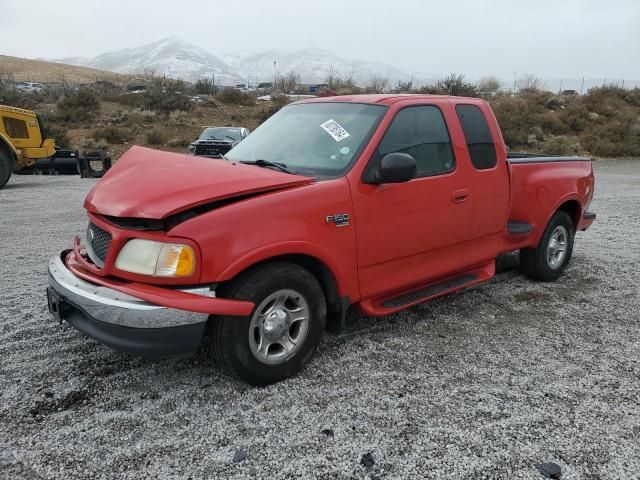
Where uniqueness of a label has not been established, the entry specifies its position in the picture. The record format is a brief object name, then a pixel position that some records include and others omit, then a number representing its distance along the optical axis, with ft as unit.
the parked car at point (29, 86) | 120.28
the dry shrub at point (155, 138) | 78.48
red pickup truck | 9.75
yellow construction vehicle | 42.45
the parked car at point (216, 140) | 49.83
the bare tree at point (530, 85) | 123.95
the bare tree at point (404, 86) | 128.31
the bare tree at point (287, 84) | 155.22
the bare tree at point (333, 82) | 142.60
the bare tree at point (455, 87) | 100.23
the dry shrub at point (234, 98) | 115.96
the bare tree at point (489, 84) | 141.49
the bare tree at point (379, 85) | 140.05
